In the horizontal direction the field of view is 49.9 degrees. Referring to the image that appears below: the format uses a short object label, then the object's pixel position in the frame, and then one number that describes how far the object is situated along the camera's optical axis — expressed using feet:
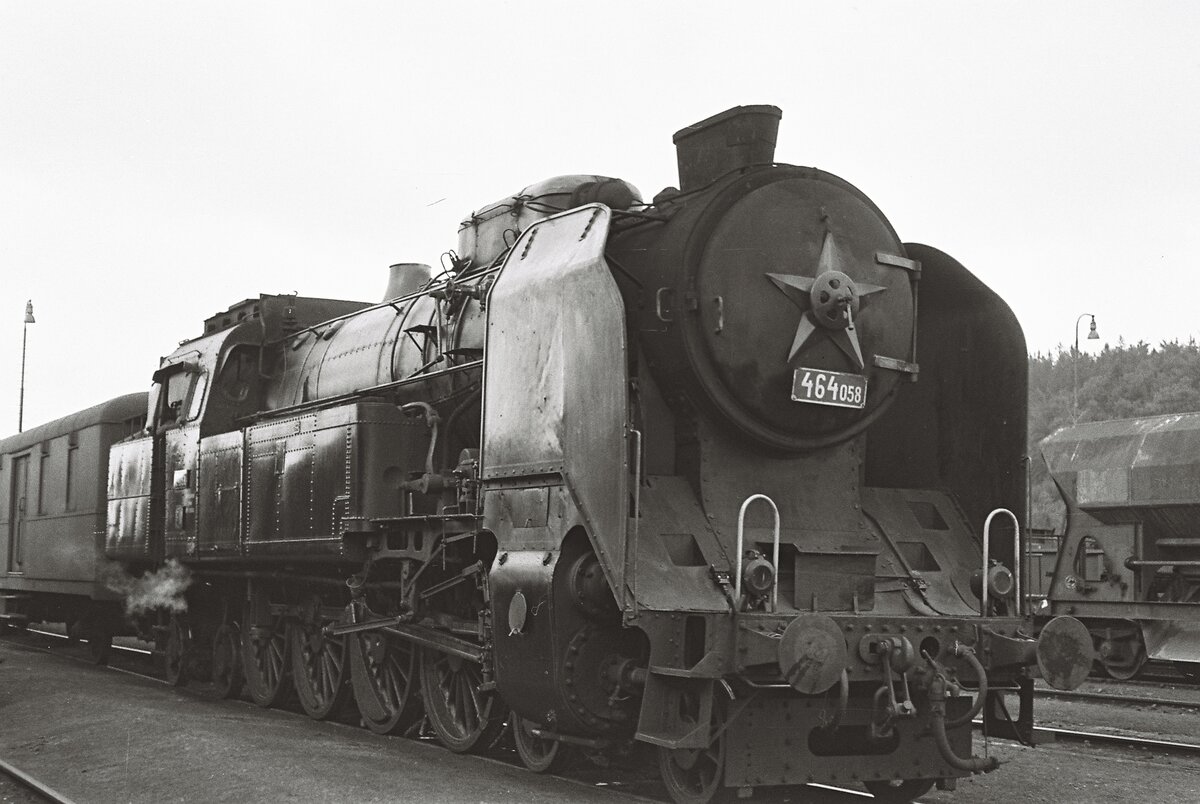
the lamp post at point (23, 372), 118.32
